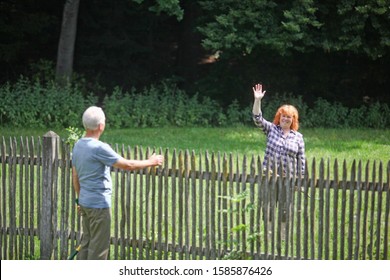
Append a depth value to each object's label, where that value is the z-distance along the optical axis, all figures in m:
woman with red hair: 18.14
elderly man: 13.95
